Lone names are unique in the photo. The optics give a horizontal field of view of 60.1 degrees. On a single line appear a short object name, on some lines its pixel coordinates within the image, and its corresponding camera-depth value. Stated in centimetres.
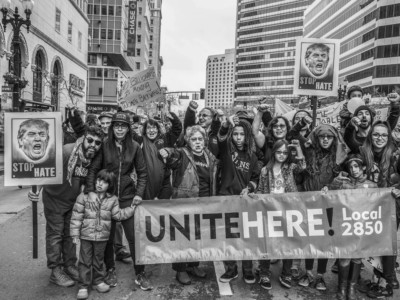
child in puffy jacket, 383
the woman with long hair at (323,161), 429
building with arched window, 2071
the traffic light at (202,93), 3698
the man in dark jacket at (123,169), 402
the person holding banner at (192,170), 416
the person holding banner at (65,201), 401
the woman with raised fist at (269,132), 462
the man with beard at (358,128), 455
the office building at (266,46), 11244
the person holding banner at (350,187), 387
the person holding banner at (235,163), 422
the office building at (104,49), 5281
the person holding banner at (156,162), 442
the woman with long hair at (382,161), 406
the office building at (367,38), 5491
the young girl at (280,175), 418
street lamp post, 1334
